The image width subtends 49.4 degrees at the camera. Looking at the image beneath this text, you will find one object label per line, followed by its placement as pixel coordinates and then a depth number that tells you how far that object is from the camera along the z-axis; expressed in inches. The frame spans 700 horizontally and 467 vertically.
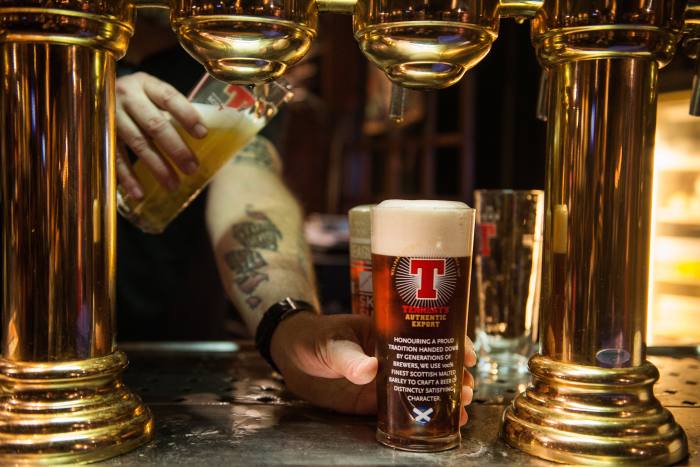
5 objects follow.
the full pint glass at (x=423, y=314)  27.5
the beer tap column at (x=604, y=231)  27.6
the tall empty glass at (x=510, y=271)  46.2
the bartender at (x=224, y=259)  34.9
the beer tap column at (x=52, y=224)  27.0
